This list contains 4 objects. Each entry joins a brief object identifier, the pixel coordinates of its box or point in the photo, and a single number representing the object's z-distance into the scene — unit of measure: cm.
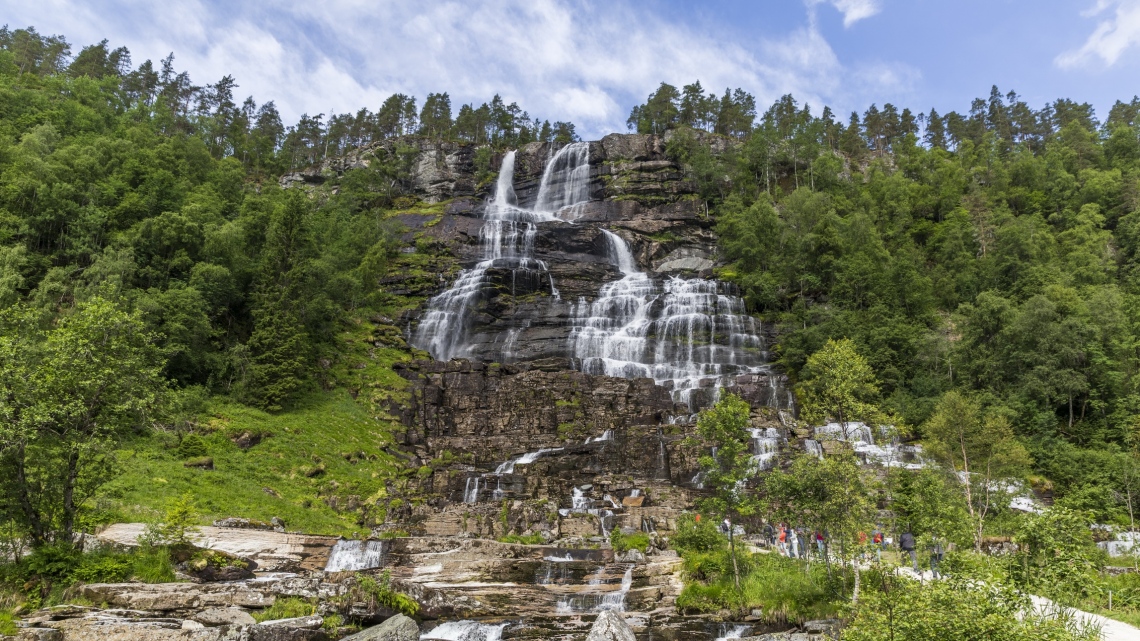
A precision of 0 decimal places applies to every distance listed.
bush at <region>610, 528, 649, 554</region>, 2611
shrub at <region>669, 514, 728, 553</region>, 2261
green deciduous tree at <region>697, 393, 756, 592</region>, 2034
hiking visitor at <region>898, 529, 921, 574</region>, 2184
